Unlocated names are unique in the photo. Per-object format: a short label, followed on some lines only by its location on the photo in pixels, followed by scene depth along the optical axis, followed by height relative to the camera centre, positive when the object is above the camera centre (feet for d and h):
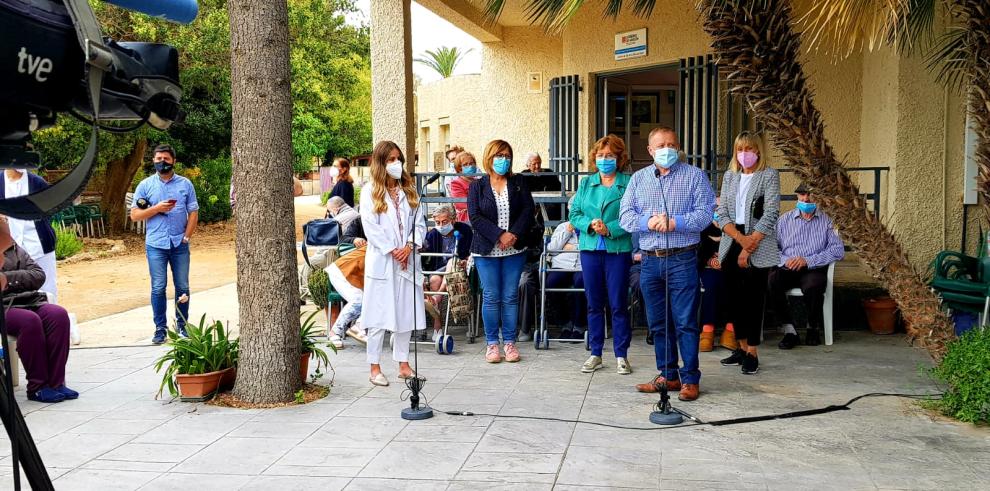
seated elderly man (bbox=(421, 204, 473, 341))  29.96 -2.13
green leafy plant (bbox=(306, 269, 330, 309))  31.89 -3.72
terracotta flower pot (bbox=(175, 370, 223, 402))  21.90 -4.97
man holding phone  30.60 -1.35
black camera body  6.98 +0.93
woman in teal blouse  24.34 -1.84
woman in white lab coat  23.81 -2.14
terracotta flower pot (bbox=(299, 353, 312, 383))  22.97 -4.75
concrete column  35.24 +4.11
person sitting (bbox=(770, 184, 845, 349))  28.63 -2.73
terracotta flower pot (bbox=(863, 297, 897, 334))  29.86 -4.73
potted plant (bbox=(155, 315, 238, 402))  22.00 -4.53
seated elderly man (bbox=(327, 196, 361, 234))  31.19 -1.09
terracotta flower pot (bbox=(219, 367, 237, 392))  22.52 -4.96
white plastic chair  28.50 -4.12
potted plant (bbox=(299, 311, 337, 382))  23.11 -4.44
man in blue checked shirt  21.50 -1.54
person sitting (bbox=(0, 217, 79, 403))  22.40 -3.59
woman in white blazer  25.41 -1.66
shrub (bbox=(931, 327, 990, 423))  18.66 -4.41
